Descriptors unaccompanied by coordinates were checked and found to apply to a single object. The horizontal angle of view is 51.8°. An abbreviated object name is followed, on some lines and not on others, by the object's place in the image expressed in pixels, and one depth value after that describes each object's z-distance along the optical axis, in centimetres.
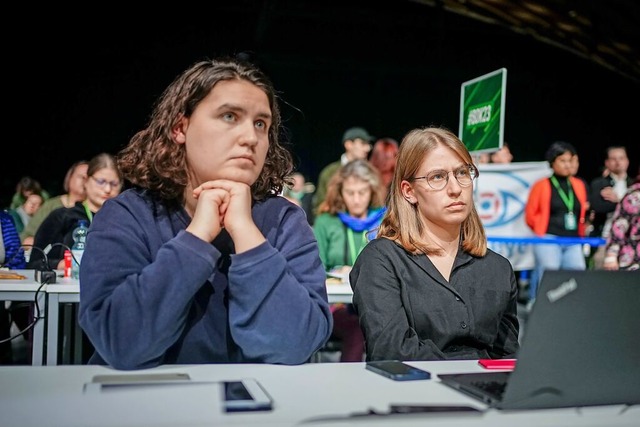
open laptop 98
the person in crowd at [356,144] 602
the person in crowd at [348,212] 414
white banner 670
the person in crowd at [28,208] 668
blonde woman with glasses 184
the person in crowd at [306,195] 521
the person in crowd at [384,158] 518
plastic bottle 323
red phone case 137
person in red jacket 607
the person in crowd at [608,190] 677
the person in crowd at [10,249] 359
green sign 362
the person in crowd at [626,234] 378
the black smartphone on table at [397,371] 122
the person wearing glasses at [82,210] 393
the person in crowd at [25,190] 727
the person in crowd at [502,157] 721
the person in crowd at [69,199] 457
